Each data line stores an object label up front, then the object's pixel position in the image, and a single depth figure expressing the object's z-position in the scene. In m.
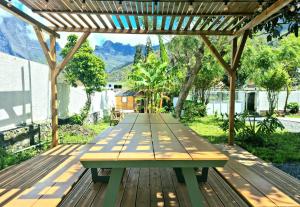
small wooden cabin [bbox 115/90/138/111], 21.84
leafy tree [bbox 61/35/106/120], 9.71
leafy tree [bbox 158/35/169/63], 8.67
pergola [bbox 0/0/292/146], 3.23
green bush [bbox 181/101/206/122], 9.66
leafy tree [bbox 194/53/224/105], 8.80
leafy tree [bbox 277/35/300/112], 12.12
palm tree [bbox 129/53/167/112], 7.85
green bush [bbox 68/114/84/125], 7.35
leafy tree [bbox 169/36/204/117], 7.78
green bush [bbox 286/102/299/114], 14.01
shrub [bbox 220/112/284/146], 5.10
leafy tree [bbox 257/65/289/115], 10.39
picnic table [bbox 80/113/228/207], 1.68
